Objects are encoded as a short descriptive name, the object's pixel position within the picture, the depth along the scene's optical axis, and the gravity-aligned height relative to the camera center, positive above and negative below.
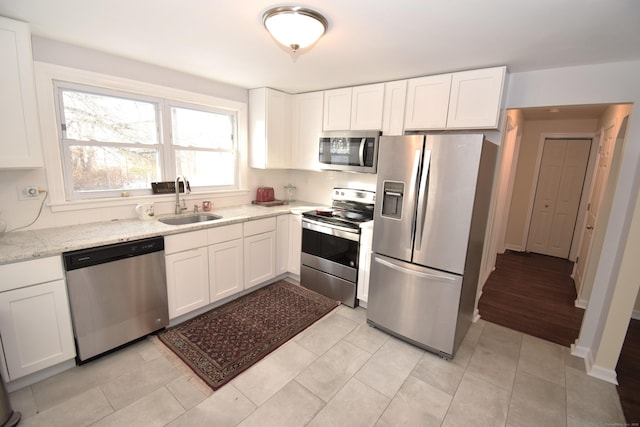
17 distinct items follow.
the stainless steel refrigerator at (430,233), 2.15 -0.50
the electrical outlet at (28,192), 2.18 -0.29
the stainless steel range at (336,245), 3.03 -0.86
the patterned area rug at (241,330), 2.19 -1.51
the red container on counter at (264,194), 3.88 -0.40
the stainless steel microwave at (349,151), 3.05 +0.20
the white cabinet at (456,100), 2.38 +0.65
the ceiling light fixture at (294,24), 1.61 +0.82
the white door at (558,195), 4.87 -0.30
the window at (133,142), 2.45 +0.17
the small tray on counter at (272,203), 3.78 -0.51
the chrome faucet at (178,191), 2.97 -0.32
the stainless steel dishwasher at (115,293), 2.01 -1.03
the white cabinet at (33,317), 1.76 -1.05
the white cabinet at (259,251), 3.15 -0.99
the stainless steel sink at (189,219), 2.92 -0.61
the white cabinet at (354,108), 3.04 +0.68
